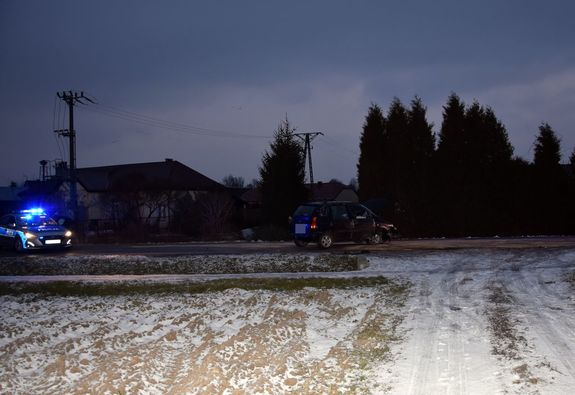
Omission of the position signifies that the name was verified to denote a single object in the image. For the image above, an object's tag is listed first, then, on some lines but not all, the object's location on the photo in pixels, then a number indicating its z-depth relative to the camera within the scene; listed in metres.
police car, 19.41
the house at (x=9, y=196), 66.19
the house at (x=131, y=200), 35.28
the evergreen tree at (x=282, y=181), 27.31
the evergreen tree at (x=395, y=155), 26.91
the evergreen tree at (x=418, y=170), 26.30
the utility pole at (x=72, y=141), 38.03
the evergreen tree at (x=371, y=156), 27.72
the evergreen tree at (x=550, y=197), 25.53
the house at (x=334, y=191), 70.62
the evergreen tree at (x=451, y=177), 25.88
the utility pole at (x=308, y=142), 42.88
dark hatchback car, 18.08
